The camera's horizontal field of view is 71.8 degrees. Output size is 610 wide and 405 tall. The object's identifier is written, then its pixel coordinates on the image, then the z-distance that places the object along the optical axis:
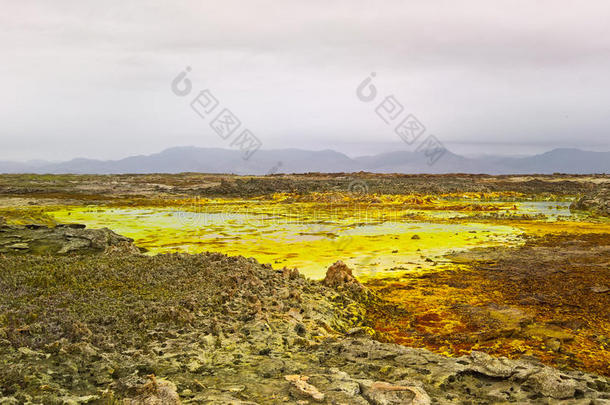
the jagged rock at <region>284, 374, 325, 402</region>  5.69
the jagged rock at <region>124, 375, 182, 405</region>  5.40
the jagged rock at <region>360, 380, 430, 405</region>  5.64
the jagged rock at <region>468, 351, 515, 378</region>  6.56
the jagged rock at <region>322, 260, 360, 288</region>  13.31
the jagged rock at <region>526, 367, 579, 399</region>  5.82
